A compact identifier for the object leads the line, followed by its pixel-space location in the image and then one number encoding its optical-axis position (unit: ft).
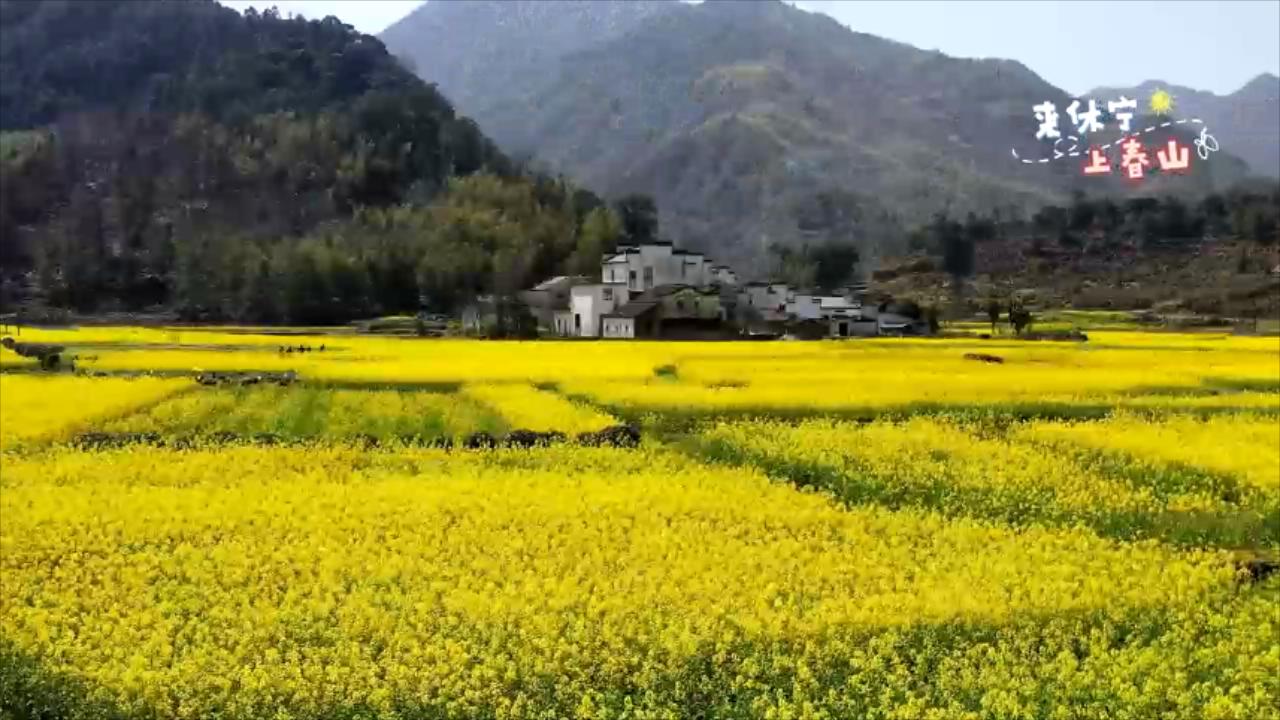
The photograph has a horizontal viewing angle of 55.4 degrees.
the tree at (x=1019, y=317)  203.82
